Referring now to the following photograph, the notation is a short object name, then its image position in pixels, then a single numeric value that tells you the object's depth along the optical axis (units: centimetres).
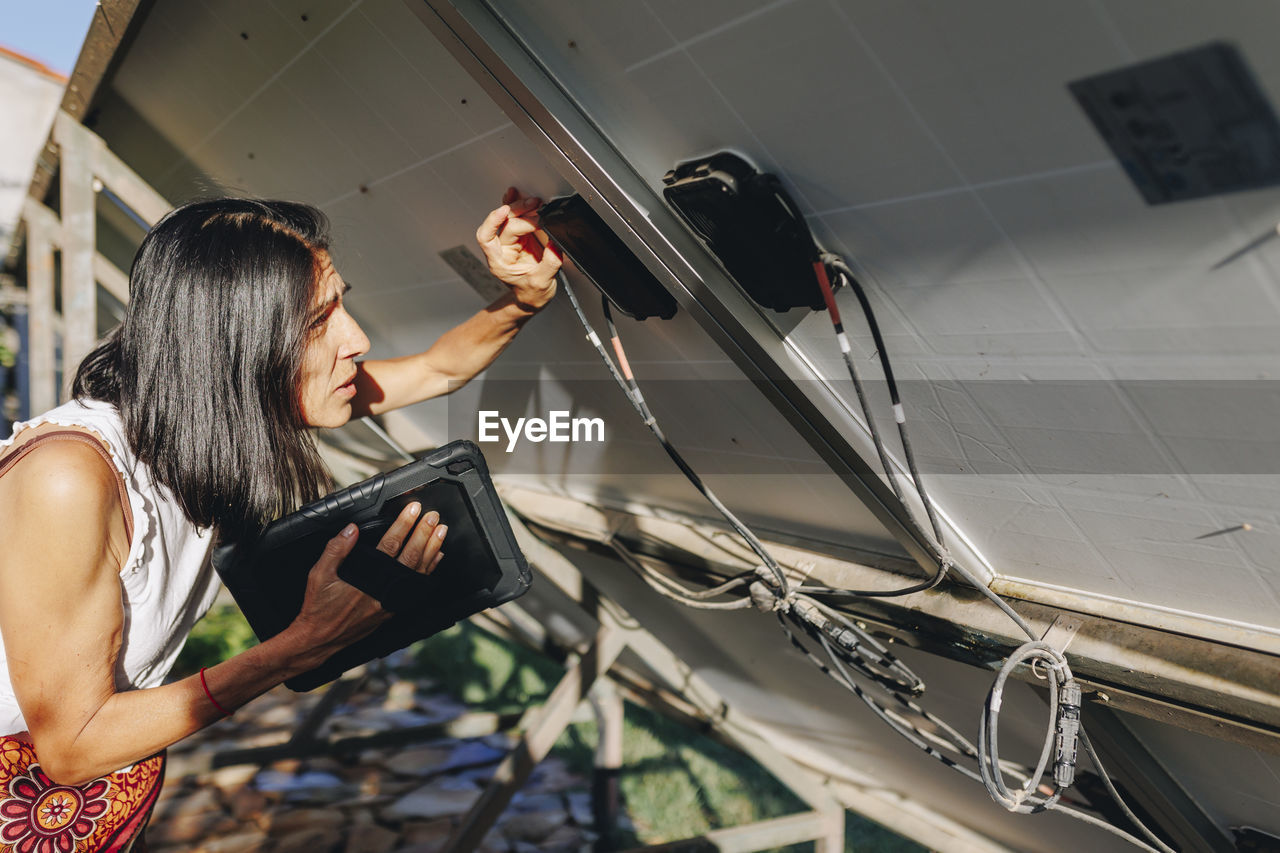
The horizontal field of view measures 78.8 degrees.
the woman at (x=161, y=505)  94
